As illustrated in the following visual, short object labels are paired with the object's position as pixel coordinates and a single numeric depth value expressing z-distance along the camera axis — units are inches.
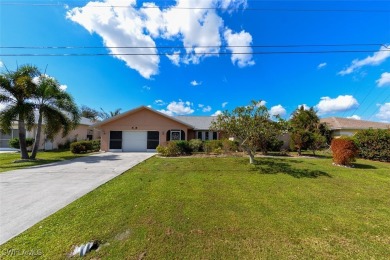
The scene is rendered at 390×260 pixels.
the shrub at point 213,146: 715.4
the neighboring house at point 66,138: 887.1
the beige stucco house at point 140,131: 840.3
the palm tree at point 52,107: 614.9
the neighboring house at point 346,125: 1022.4
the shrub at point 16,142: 820.9
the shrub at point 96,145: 887.9
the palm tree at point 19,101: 564.4
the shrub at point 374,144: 570.6
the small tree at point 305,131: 653.3
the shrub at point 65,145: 973.2
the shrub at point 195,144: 737.0
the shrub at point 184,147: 695.2
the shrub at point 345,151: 455.2
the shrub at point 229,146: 698.2
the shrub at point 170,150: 660.9
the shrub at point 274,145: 742.7
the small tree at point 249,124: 433.1
